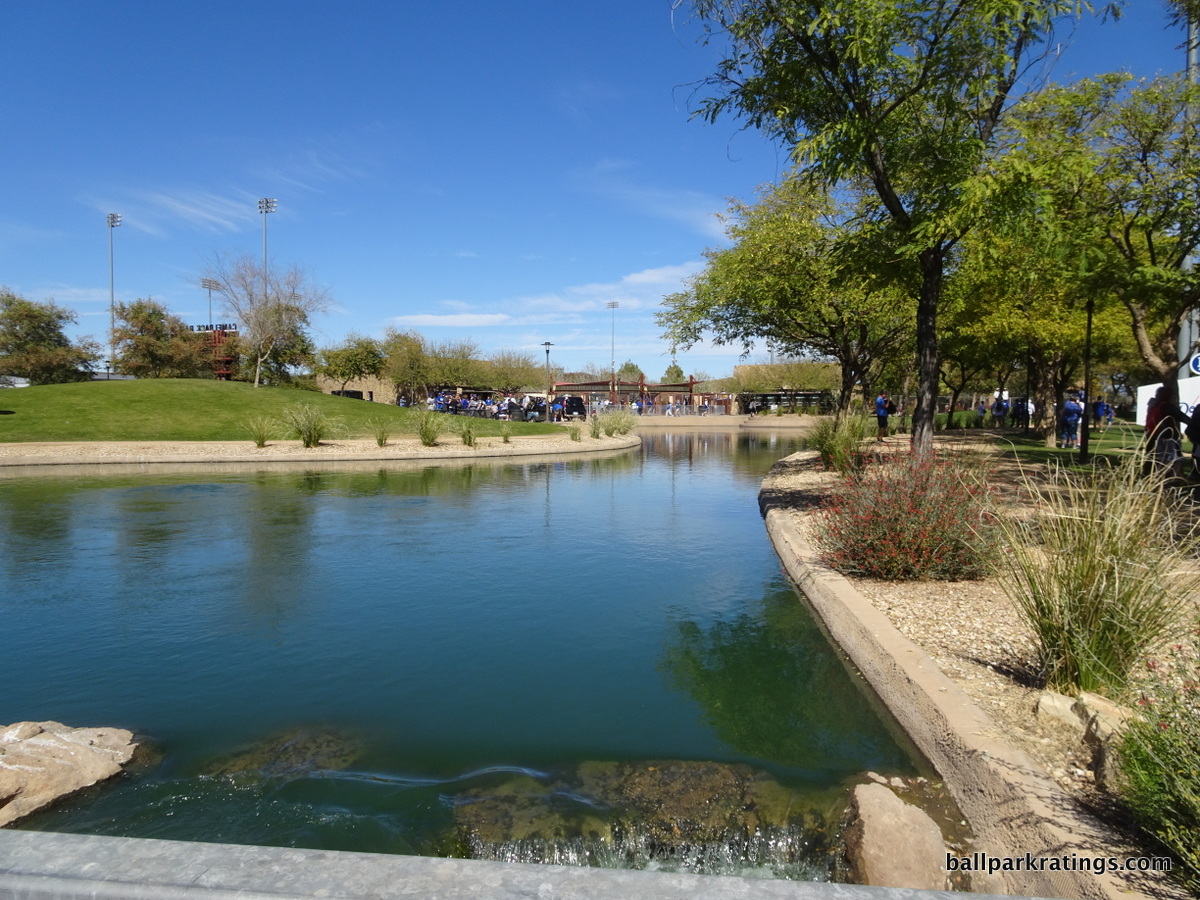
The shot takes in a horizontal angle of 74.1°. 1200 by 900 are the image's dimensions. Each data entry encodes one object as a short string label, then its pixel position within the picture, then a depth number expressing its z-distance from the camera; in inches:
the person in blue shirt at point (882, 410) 1000.9
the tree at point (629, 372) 4597.9
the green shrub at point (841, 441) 569.6
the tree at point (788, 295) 789.9
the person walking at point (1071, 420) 884.6
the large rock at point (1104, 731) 148.1
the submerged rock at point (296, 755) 190.9
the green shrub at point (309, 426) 943.0
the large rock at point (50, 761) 170.6
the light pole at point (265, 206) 2187.5
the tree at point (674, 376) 4814.5
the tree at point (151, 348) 1916.8
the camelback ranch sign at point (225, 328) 2292.1
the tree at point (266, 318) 1673.2
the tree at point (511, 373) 2559.1
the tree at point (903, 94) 365.1
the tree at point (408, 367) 2220.7
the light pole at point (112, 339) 1911.9
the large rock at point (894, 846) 146.1
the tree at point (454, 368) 2326.5
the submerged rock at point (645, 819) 159.2
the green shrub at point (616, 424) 1257.9
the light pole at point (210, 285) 1931.0
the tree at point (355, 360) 2075.5
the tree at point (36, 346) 1822.1
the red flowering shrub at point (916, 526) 313.7
